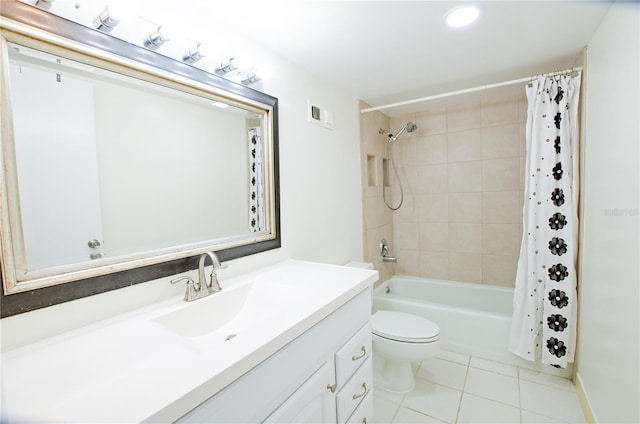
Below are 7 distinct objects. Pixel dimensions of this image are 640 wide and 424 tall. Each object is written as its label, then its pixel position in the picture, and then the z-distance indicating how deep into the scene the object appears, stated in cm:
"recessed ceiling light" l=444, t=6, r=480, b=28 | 130
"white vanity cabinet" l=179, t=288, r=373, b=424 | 69
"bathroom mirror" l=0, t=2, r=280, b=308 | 76
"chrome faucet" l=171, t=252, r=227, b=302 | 106
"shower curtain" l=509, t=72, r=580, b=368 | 180
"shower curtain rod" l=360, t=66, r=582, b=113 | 181
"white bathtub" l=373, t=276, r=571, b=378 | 210
